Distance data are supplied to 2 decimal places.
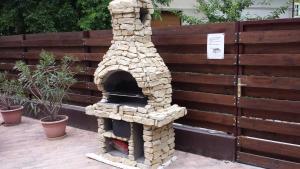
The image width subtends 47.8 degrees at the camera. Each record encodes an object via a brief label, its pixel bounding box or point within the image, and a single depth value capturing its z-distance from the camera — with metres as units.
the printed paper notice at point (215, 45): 4.75
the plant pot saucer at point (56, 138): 6.27
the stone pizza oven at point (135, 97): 4.55
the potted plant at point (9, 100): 7.15
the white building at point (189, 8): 13.43
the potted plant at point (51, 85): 6.12
